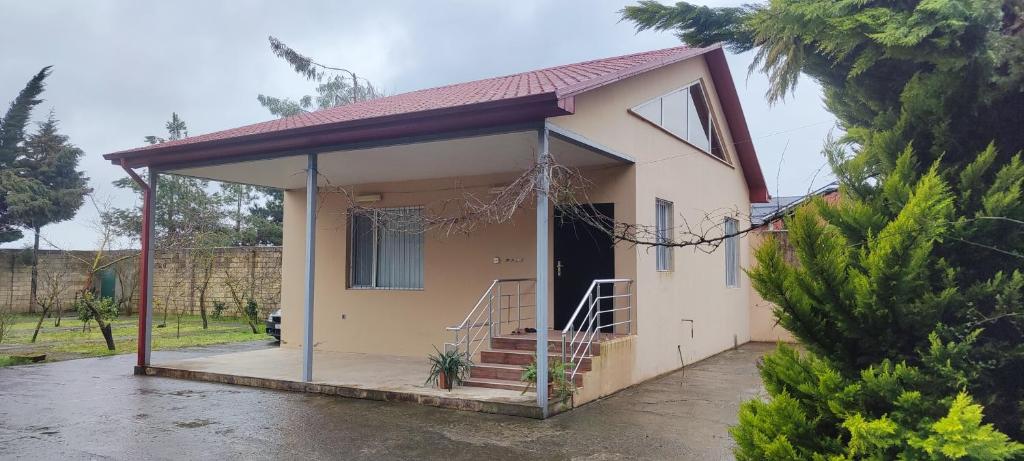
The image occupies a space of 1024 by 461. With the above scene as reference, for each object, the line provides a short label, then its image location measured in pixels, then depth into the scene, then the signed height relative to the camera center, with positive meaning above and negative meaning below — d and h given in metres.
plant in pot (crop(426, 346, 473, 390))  7.29 -1.09
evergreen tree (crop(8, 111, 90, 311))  25.61 +3.91
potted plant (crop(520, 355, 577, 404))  6.63 -1.11
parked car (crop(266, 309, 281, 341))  12.48 -1.03
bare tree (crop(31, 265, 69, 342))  18.47 -0.28
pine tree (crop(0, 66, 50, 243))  25.31 +5.25
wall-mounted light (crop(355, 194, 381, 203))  10.66 +1.22
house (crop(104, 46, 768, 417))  7.10 +0.76
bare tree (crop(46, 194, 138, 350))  11.54 -0.61
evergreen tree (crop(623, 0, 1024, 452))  2.43 +0.07
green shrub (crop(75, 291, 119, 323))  11.52 -0.65
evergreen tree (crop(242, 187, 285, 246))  25.59 +2.10
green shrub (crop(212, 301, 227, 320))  17.44 -1.00
